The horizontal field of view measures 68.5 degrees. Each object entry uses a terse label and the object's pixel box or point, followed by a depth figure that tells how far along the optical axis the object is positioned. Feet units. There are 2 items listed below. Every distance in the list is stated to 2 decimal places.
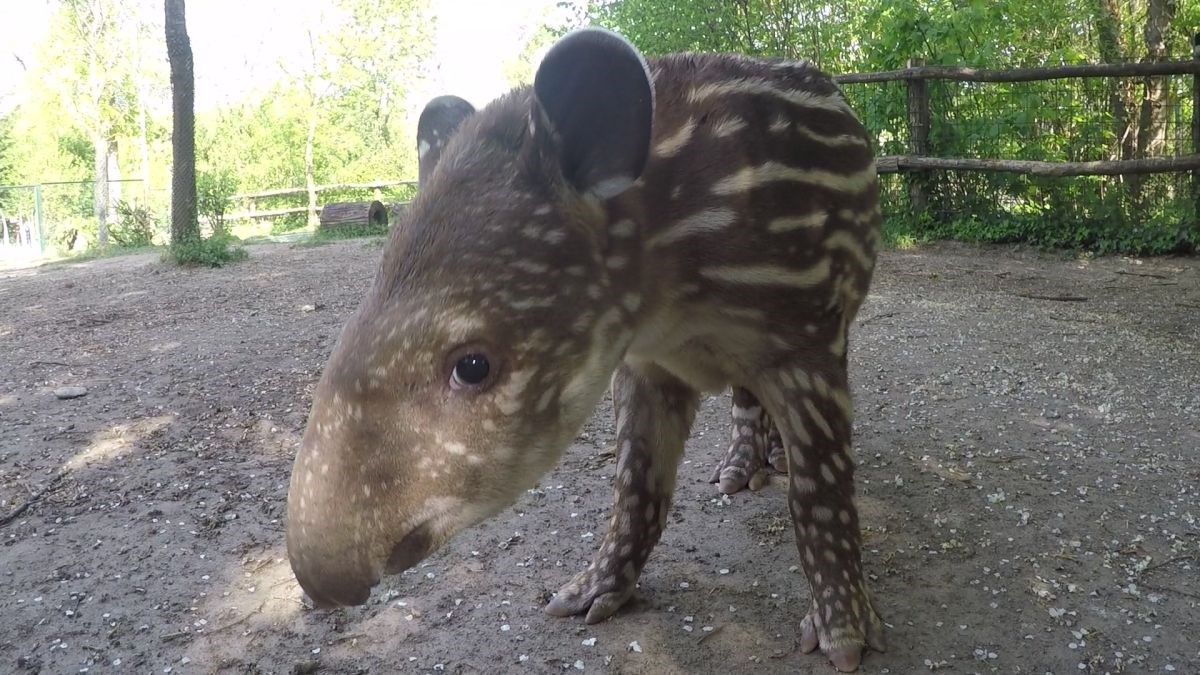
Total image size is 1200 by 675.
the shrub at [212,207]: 45.24
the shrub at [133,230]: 51.29
